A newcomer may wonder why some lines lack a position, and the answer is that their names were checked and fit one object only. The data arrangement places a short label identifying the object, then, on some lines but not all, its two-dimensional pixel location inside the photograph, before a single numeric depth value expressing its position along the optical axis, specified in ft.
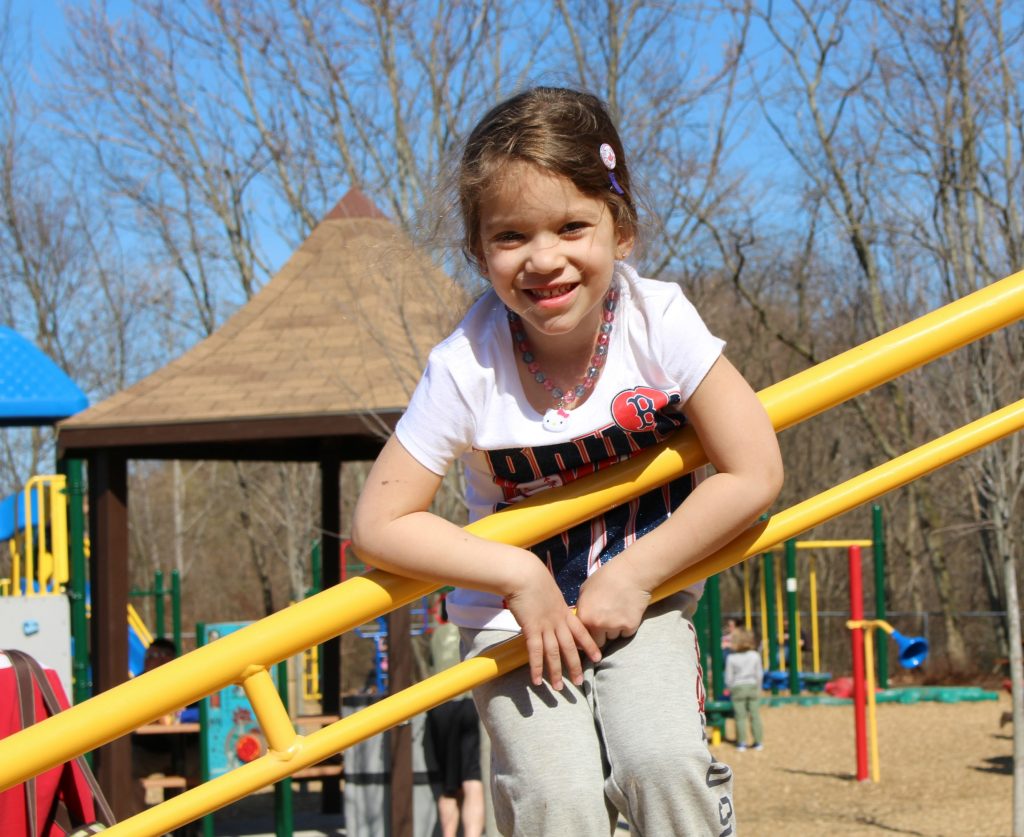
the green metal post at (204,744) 23.11
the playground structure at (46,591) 25.49
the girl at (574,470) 5.70
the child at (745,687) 41.27
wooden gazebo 24.36
